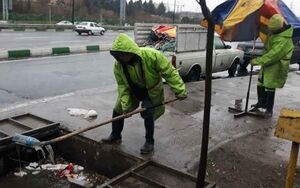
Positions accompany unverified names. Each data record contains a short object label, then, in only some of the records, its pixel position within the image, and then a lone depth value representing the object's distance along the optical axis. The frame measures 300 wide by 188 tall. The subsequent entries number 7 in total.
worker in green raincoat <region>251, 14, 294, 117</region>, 6.62
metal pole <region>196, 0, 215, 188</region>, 3.22
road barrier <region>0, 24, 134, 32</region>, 36.19
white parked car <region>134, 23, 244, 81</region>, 10.14
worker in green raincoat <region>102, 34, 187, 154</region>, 4.62
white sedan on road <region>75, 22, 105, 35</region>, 36.84
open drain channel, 4.31
